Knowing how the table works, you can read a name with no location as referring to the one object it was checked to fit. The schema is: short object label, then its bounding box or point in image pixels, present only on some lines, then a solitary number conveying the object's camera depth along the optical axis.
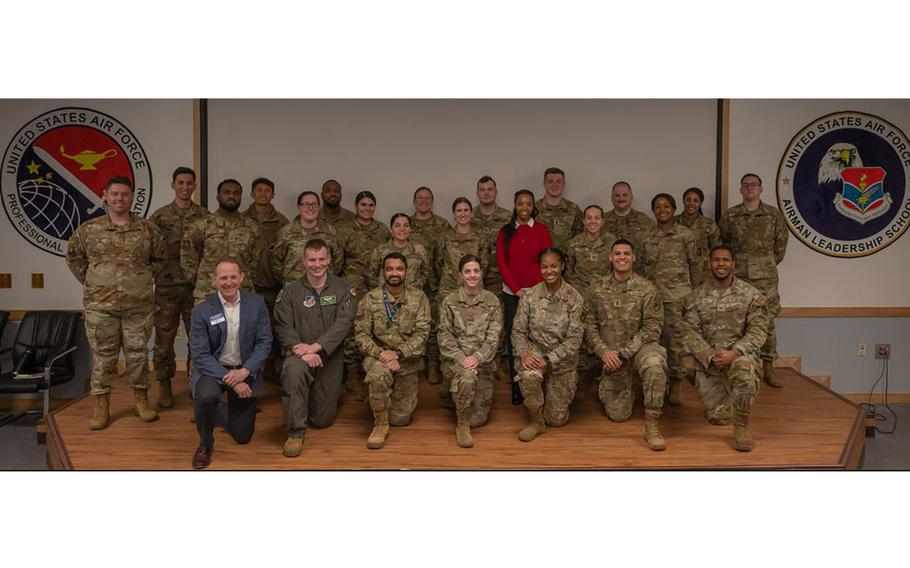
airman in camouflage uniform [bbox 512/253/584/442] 4.28
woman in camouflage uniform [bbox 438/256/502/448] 4.27
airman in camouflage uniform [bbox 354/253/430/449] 4.25
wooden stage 3.87
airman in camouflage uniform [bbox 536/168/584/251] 5.51
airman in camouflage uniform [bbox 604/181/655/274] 5.44
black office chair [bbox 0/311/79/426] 5.87
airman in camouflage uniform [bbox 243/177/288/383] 5.15
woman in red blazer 4.78
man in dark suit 3.84
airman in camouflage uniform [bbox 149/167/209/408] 4.96
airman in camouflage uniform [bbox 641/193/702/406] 5.05
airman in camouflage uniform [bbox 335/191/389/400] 5.25
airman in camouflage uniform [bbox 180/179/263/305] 4.72
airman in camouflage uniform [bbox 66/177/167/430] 4.43
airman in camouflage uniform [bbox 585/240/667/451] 4.38
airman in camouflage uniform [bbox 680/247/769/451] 4.20
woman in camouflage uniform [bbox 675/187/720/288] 5.55
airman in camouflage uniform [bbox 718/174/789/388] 5.53
